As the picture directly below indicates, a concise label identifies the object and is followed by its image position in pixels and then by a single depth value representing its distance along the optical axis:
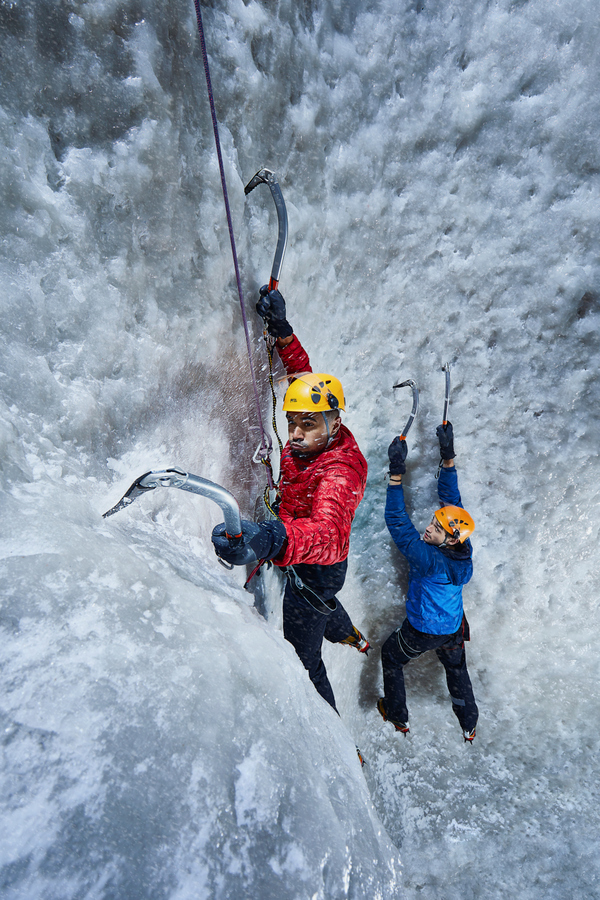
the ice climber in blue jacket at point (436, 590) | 2.59
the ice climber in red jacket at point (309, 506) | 1.51
